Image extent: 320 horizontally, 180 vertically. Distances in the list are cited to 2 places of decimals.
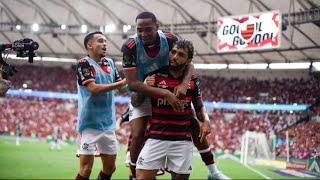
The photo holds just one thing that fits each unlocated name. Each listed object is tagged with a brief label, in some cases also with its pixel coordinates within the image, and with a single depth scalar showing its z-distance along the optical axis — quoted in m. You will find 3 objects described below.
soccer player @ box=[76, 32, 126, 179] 3.84
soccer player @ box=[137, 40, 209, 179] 3.13
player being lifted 3.15
